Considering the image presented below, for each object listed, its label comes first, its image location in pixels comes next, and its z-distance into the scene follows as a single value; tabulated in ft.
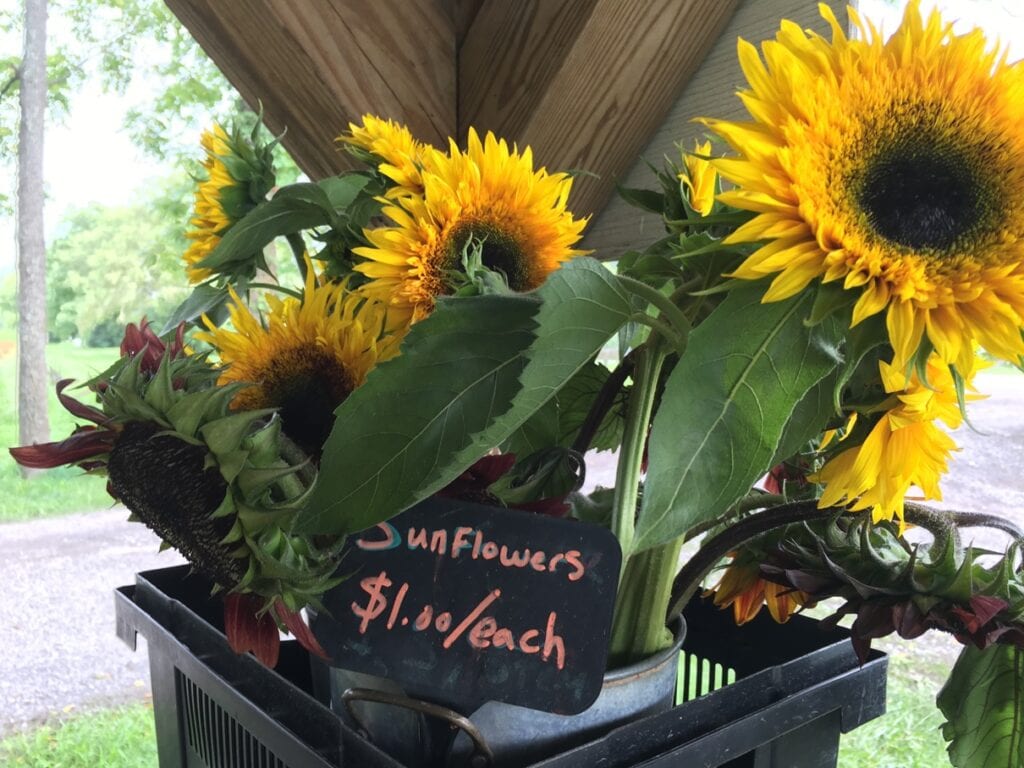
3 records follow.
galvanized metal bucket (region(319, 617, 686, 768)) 1.20
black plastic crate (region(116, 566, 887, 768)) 1.18
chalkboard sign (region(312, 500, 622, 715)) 1.16
